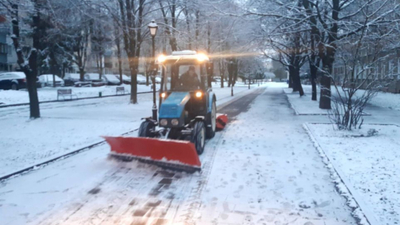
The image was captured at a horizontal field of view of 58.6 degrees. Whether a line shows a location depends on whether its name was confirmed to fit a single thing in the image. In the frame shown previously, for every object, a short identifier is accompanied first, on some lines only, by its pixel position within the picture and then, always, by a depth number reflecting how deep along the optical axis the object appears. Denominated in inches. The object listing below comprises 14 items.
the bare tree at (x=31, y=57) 527.4
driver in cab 387.2
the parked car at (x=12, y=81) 1353.3
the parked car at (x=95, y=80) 1923.4
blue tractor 293.7
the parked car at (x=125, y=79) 2327.8
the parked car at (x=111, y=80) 2124.8
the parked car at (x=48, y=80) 1729.0
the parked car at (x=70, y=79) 1924.5
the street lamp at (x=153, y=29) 578.7
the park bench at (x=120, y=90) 1445.6
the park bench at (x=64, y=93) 1129.2
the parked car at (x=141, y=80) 2455.3
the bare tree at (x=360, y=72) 447.7
